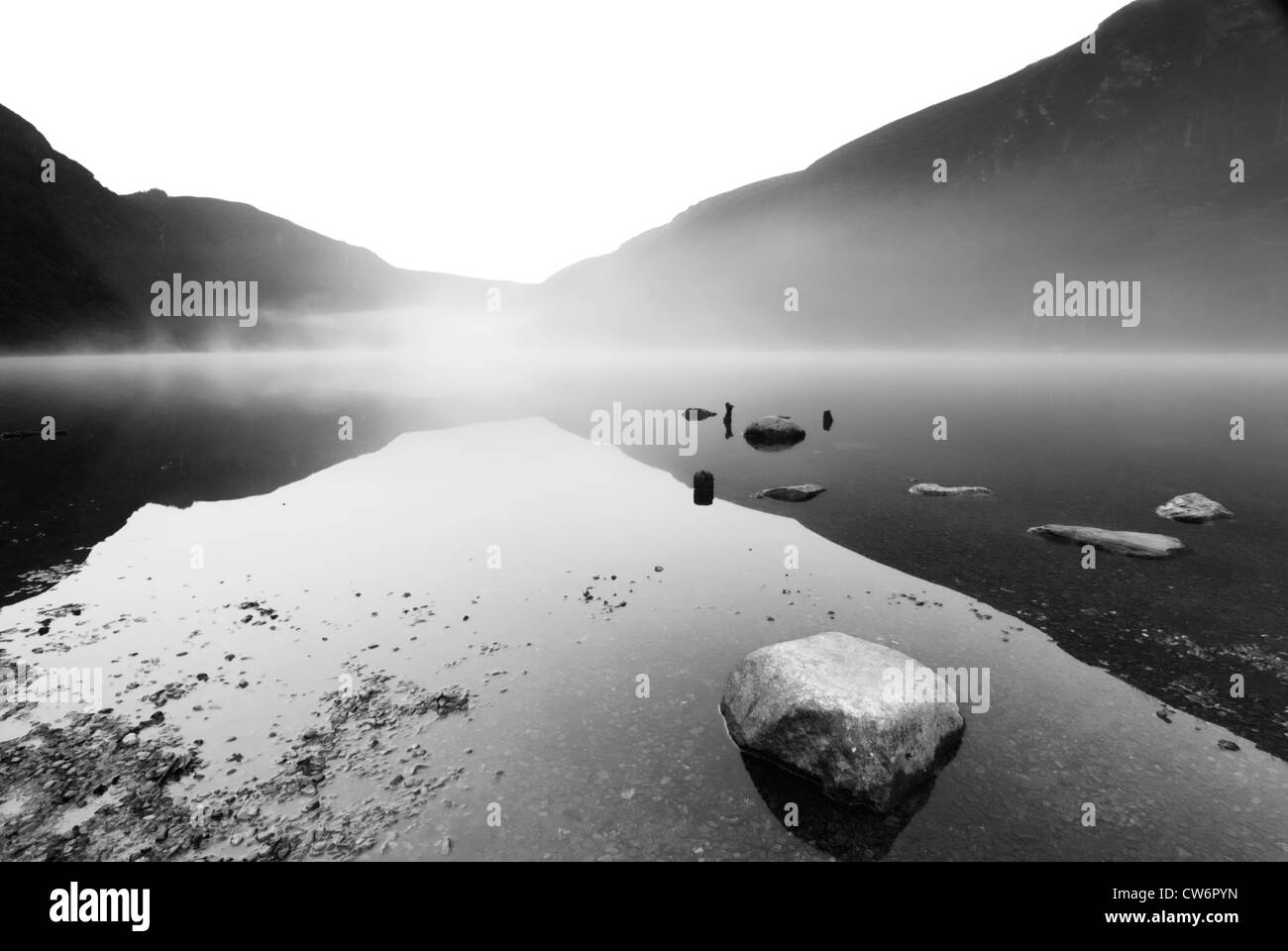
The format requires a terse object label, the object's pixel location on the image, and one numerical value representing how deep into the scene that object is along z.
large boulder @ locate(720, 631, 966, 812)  9.54
